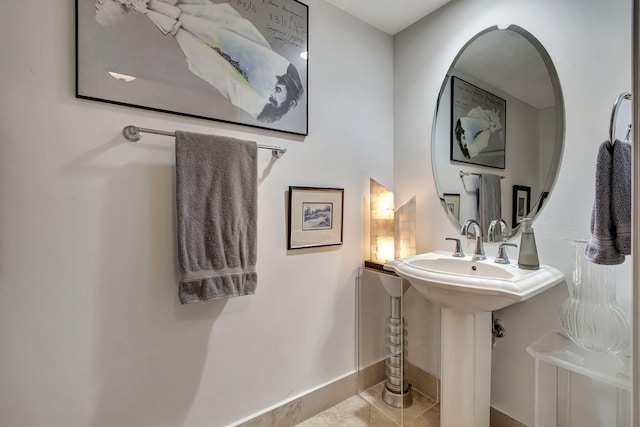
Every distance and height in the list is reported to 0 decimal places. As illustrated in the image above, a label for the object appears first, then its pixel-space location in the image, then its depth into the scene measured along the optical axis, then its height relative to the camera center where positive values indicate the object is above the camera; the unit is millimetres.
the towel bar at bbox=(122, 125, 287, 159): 1073 +296
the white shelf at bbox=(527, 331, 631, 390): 932 -518
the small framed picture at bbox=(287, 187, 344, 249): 1505 -26
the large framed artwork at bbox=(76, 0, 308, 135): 1038 +634
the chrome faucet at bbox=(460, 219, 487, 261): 1425 -138
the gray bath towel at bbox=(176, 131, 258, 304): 1127 -17
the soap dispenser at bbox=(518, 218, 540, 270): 1230 -159
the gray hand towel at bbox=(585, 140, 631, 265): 868 +20
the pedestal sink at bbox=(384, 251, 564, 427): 1096 -455
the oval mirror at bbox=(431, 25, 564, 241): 1285 +408
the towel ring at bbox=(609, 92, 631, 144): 911 +307
